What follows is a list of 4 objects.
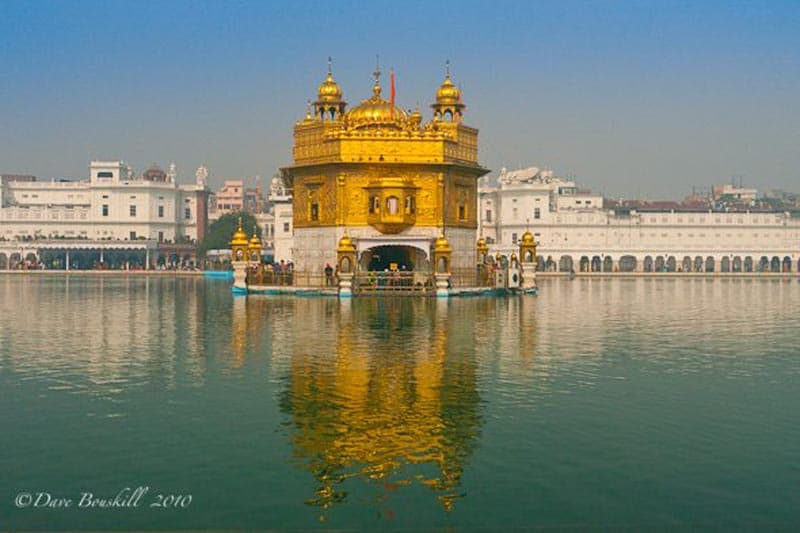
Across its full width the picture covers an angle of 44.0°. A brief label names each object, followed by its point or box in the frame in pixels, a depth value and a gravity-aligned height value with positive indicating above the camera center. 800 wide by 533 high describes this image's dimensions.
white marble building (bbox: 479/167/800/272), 116.81 +2.77
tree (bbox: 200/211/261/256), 117.75 +3.88
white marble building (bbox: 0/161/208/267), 122.19 +6.74
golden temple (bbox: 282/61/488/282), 48.06 +3.66
